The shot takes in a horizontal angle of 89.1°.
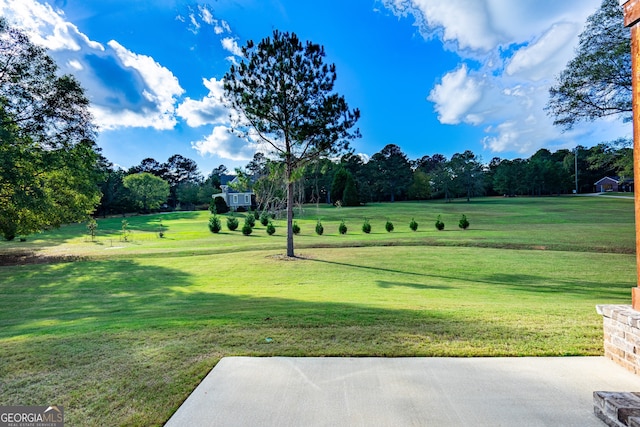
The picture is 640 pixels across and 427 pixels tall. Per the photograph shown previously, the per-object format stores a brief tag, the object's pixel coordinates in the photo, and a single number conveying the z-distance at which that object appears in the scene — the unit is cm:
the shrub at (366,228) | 2416
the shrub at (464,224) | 2405
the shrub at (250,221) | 2546
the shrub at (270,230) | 2448
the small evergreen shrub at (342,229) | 2384
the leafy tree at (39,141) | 1323
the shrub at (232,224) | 2775
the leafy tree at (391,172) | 5694
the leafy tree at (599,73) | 1298
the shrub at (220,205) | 4709
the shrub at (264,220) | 2975
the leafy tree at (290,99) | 1344
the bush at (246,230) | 2442
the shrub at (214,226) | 2692
